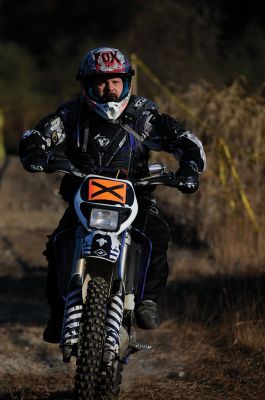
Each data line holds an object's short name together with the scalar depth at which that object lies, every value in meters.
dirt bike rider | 11.34
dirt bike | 9.91
